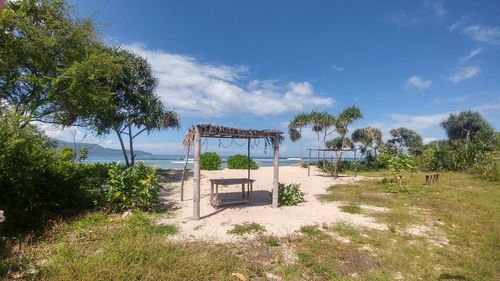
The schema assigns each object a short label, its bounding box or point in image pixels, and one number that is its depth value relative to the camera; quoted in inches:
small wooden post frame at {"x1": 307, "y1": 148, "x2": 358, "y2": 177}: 876.0
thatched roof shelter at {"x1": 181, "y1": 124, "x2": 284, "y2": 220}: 347.6
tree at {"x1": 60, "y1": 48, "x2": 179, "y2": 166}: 762.8
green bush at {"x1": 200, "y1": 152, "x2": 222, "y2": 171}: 994.1
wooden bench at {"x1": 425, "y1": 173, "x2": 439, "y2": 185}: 720.7
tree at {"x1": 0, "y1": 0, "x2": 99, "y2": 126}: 448.1
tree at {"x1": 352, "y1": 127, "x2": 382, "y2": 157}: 1316.4
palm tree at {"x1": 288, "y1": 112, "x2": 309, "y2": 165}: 1247.5
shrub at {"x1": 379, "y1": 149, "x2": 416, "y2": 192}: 609.6
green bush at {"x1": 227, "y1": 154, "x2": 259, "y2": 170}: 1090.1
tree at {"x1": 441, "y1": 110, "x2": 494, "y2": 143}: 1648.6
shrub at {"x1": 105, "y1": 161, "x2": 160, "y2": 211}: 353.1
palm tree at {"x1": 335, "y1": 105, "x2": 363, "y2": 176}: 1098.7
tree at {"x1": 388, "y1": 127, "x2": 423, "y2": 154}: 1770.4
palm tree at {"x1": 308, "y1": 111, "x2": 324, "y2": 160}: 1171.3
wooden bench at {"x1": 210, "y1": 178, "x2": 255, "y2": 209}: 413.7
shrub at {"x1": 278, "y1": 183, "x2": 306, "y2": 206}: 449.4
